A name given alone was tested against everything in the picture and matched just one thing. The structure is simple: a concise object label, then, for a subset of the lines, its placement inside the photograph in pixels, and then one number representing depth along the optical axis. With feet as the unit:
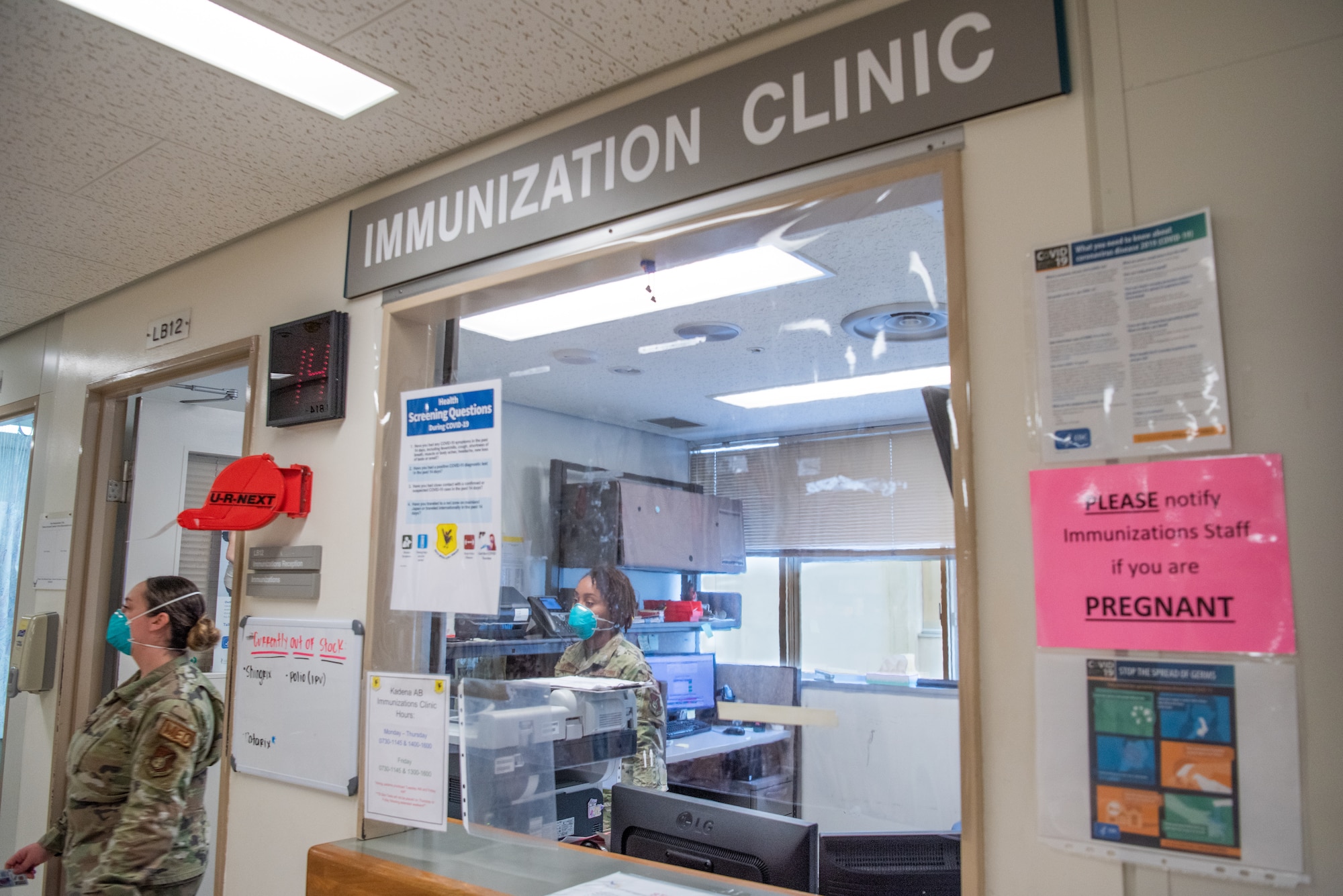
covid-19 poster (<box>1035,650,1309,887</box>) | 3.46
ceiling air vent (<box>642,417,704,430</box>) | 8.80
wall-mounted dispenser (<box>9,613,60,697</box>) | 10.50
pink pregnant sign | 3.55
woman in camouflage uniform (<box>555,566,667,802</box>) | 8.29
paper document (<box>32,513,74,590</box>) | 10.69
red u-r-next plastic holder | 7.35
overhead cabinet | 8.02
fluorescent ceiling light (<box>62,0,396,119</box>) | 5.39
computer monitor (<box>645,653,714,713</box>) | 7.54
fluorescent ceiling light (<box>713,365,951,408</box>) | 5.85
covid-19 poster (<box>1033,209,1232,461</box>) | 3.76
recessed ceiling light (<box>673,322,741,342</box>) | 8.64
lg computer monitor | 5.16
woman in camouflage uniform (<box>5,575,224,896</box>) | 6.62
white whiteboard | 6.95
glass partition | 6.31
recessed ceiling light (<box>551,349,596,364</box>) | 8.52
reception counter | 5.59
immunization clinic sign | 4.39
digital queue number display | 7.42
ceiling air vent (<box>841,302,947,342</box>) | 5.16
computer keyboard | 7.32
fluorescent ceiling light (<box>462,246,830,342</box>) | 7.21
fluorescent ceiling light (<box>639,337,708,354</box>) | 8.80
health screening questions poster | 6.58
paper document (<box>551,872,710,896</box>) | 5.22
